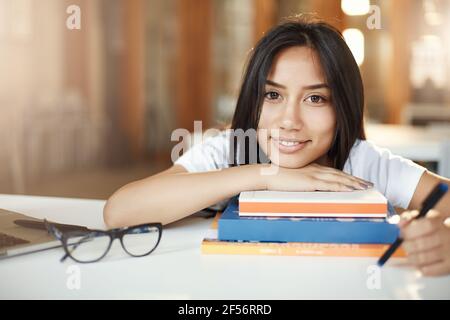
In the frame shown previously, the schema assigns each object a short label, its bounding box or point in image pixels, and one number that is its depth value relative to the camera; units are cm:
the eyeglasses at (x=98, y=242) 116
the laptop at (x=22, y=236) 118
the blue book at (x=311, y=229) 117
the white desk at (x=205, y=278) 104
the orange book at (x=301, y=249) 117
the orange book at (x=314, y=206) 118
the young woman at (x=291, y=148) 136
